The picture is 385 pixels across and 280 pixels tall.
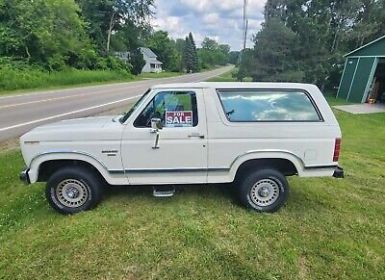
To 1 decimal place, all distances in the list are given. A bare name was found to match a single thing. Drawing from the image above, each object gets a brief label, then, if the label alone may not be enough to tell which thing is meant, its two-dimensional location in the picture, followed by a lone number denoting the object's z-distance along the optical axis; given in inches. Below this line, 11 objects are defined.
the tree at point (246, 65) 985.7
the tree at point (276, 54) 888.3
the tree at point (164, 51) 3334.2
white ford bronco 155.9
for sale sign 159.6
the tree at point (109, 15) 1685.5
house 3034.2
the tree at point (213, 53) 5191.9
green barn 744.3
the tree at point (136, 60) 2071.9
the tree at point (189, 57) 3272.6
